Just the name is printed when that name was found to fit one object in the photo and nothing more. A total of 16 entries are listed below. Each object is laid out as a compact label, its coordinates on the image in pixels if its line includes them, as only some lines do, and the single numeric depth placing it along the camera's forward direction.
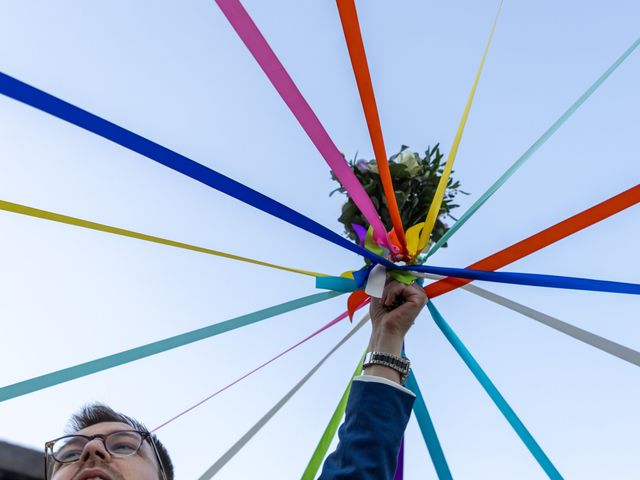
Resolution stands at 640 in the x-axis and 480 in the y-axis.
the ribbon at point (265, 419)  2.57
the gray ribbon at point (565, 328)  2.16
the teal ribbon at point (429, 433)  2.57
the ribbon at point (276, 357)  2.66
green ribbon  2.61
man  1.89
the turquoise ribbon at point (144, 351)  2.35
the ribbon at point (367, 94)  2.12
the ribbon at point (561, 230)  2.21
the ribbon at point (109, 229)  2.14
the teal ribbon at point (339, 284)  2.44
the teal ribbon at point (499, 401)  2.60
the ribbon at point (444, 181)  2.49
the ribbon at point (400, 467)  2.71
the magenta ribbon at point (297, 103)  2.08
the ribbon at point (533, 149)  2.46
